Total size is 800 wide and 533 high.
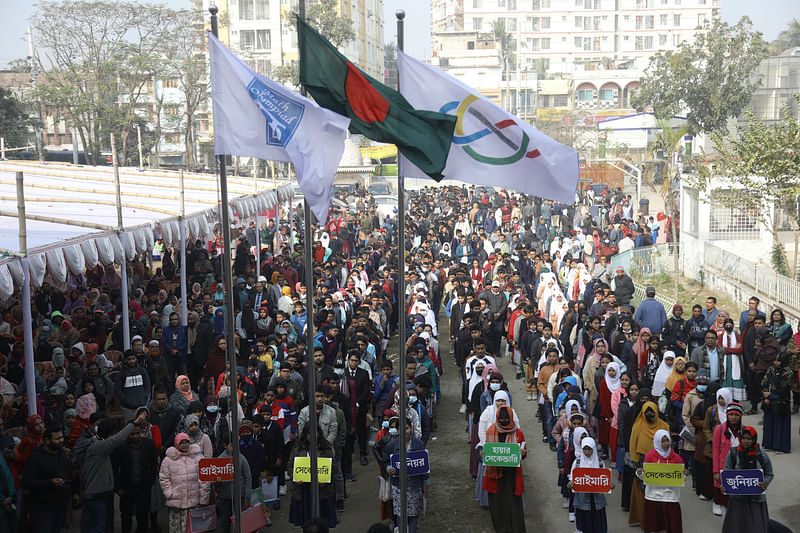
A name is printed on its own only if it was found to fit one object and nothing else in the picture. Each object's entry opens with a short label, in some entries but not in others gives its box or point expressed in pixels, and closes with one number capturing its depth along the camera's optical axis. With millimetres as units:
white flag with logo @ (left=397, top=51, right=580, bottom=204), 6672
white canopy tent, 11039
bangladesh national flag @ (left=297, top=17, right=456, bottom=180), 6555
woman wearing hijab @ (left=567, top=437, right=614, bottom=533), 8500
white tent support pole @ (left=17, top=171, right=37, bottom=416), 9781
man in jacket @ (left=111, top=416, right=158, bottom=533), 8625
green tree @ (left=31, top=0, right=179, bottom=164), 45688
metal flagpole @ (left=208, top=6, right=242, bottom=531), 6840
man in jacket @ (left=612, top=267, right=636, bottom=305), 16391
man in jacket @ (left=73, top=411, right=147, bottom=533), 8344
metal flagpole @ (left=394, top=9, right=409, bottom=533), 6570
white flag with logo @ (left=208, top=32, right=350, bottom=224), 6535
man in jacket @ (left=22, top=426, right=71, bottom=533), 8008
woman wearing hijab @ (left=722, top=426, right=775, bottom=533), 7906
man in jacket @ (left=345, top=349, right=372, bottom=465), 11125
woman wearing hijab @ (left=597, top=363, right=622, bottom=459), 10633
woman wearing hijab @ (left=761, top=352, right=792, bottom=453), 11031
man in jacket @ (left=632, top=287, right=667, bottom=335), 14492
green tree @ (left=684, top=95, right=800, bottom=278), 18156
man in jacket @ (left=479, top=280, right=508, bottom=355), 16016
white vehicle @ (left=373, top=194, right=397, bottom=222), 37044
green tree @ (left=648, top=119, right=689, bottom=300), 21206
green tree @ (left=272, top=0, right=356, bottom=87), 60656
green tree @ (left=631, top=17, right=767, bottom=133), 44531
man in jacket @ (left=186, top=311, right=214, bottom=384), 13250
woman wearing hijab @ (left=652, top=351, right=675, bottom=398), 11008
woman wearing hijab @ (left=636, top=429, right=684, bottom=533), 8453
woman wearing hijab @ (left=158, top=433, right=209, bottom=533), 8336
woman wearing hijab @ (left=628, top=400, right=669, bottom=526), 8969
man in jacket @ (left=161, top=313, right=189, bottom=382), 13273
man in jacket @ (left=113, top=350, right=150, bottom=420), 10461
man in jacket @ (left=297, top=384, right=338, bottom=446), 9172
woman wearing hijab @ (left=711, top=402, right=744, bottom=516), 8500
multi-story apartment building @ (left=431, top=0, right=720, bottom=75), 102000
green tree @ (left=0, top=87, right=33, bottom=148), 44188
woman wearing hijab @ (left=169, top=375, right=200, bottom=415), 9828
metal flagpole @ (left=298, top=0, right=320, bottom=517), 6977
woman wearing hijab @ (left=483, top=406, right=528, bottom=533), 8828
